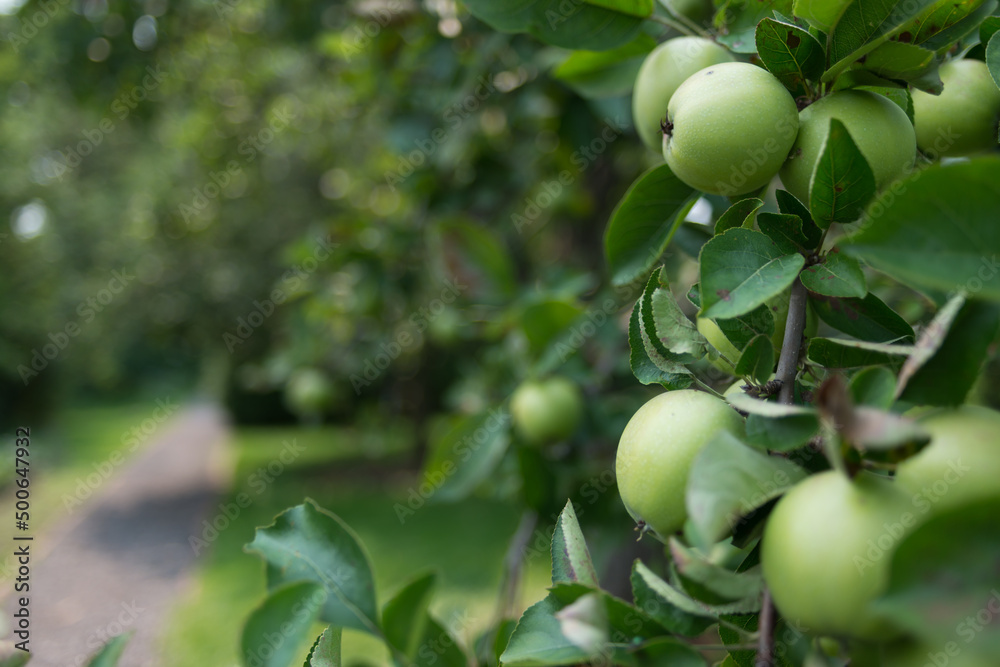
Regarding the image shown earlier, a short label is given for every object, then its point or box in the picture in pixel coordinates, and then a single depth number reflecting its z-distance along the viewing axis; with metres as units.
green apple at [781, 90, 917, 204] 0.59
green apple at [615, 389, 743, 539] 0.54
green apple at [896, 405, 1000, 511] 0.42
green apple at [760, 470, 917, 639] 0.41
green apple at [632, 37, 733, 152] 0.76
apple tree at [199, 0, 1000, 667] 0.41
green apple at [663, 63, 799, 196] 0.59
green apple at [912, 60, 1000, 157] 0.70
